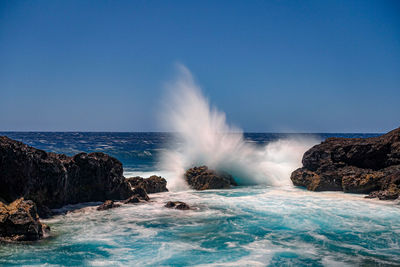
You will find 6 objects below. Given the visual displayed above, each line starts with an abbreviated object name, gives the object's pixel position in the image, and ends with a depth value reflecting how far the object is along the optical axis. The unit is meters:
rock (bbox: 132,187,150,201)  13.34
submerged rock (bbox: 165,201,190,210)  11.45
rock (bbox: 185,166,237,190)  17.02
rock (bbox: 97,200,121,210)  11.30
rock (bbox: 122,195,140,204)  12.44
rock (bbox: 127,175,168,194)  15.23
